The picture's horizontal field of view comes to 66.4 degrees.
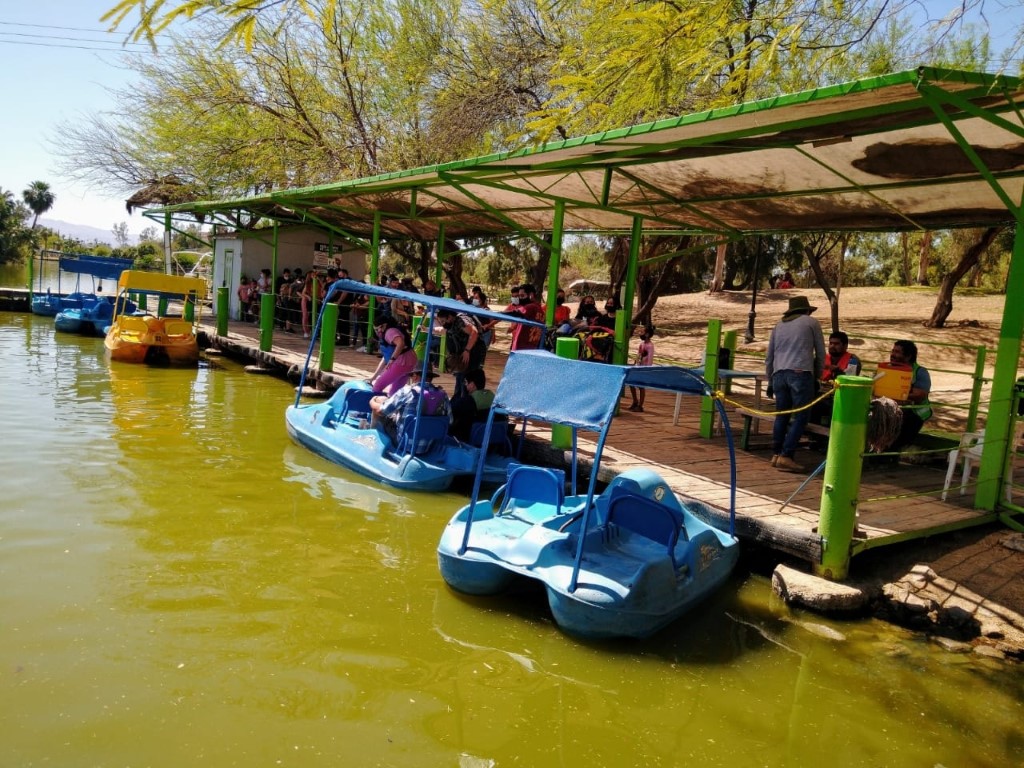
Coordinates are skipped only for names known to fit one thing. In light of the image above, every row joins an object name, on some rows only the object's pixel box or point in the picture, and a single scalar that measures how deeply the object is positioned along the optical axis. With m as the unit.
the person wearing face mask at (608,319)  10.94
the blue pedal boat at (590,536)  4.79
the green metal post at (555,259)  9.81
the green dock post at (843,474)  5.41
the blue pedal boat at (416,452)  7.97
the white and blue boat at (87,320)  19.95
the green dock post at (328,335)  12.38
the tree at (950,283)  16.72
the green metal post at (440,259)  15.57
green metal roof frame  5.43
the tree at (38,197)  77.00
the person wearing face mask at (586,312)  11.10
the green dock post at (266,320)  15.47
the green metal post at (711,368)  8.61
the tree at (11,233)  50.94
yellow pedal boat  15.42
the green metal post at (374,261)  14.49
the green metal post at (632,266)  10.98
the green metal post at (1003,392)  6.09
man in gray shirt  7.29
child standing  10.04
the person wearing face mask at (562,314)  12.15
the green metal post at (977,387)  8.08
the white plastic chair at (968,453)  6.65
